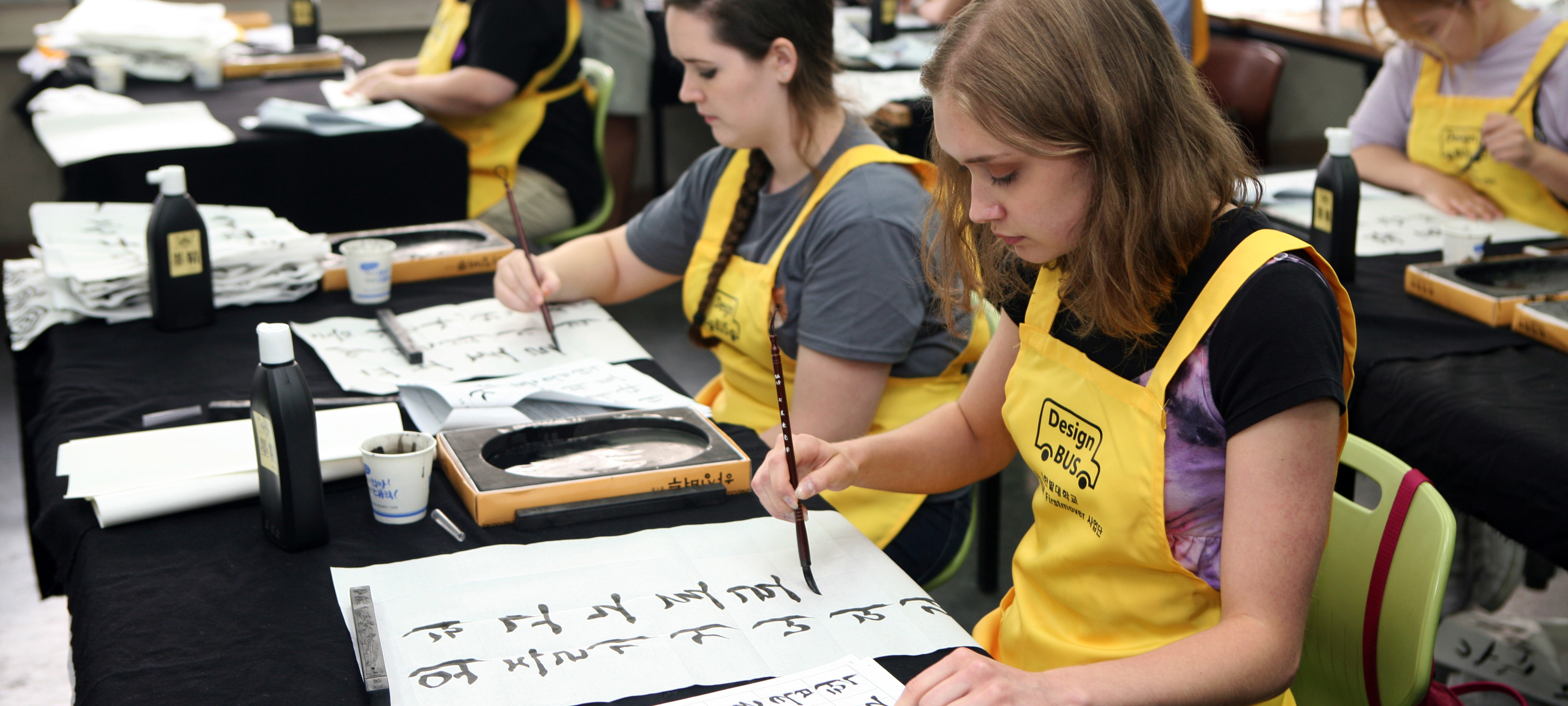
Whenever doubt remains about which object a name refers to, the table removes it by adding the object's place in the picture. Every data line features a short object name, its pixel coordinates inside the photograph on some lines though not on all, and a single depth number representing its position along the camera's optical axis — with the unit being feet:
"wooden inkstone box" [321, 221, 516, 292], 6.45
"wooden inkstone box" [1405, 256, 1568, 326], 5.67
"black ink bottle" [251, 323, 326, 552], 3.60
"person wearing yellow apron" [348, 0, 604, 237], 9.92
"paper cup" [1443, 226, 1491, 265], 6.35
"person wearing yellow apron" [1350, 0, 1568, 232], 7.40
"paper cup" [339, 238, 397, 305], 6.07
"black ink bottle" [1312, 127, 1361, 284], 6.36
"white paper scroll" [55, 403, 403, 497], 4.09
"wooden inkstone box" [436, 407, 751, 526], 3.96
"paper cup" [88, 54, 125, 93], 10.69
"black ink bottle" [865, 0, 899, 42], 13.73
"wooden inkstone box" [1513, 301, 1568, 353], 5.36
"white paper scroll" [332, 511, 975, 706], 3.11
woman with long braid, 5.16
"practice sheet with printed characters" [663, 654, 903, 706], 3.01
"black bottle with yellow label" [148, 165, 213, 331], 5.48
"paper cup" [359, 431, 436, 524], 3.86
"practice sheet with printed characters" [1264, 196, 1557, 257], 6.93
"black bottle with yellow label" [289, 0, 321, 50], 12.42
